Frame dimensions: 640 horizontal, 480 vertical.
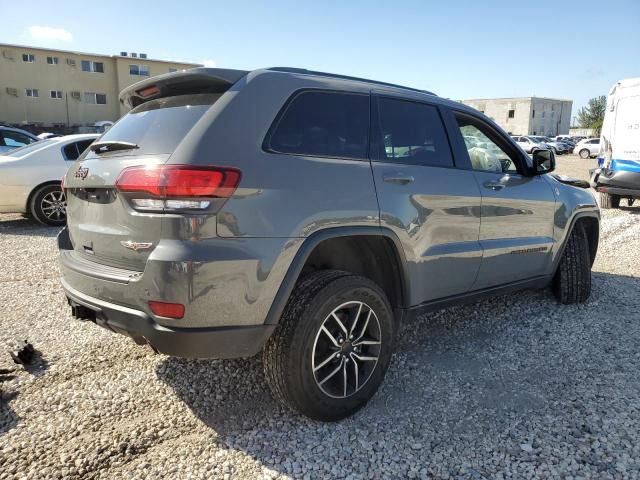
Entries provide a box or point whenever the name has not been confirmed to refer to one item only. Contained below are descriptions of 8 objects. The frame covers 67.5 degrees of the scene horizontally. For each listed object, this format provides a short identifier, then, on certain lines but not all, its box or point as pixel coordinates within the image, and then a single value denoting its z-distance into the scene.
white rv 9.72
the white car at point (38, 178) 7.71
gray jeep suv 2.20
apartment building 38.81
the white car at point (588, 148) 36.75
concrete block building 79.56
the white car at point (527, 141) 36.98
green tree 79.25
